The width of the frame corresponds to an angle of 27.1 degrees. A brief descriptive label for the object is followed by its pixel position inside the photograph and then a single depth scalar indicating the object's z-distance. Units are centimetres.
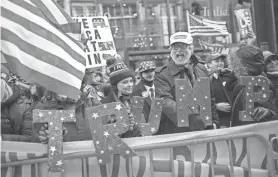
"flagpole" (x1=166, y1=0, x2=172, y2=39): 2303
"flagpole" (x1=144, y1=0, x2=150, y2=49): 2247
